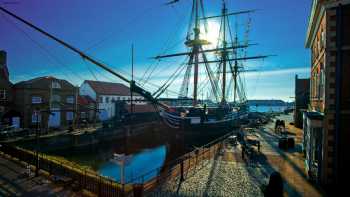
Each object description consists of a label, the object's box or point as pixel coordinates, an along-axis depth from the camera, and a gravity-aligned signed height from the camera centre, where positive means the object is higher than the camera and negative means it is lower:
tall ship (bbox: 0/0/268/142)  28.02 -1.92
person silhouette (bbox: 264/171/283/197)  5.91 -2.65
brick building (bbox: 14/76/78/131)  27.58 -0.22
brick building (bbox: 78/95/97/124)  35.79 -1.77
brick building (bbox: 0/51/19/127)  25.82 -0.23
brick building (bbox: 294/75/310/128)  28.26 +0.41
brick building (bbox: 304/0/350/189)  8.46 +0.09
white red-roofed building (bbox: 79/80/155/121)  43.44 +0.29
